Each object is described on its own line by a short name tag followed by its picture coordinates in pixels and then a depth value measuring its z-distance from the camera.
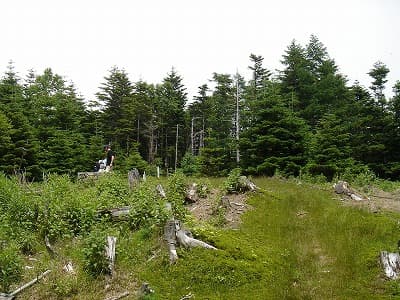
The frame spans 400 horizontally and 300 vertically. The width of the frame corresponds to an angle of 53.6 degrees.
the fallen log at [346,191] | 15.62
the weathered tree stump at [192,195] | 14.82
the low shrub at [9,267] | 8.17
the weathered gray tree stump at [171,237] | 8.85
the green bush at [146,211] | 10.38
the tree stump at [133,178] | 15.05
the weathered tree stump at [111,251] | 8.45
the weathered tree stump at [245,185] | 15.44
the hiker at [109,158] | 20.65
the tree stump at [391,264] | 8.56
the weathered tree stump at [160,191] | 13.15
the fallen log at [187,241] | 9.20
